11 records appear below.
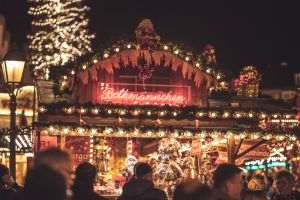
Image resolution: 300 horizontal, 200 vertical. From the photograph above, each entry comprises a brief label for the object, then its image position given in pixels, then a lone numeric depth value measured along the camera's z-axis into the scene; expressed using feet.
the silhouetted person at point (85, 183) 21.43
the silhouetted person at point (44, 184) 13.50
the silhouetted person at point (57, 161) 14.02
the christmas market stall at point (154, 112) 52.13
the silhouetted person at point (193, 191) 18.38
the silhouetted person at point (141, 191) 23.44
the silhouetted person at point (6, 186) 24.03
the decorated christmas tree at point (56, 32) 129.08
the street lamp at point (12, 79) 41.01
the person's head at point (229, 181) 22.08
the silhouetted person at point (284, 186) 28.63
